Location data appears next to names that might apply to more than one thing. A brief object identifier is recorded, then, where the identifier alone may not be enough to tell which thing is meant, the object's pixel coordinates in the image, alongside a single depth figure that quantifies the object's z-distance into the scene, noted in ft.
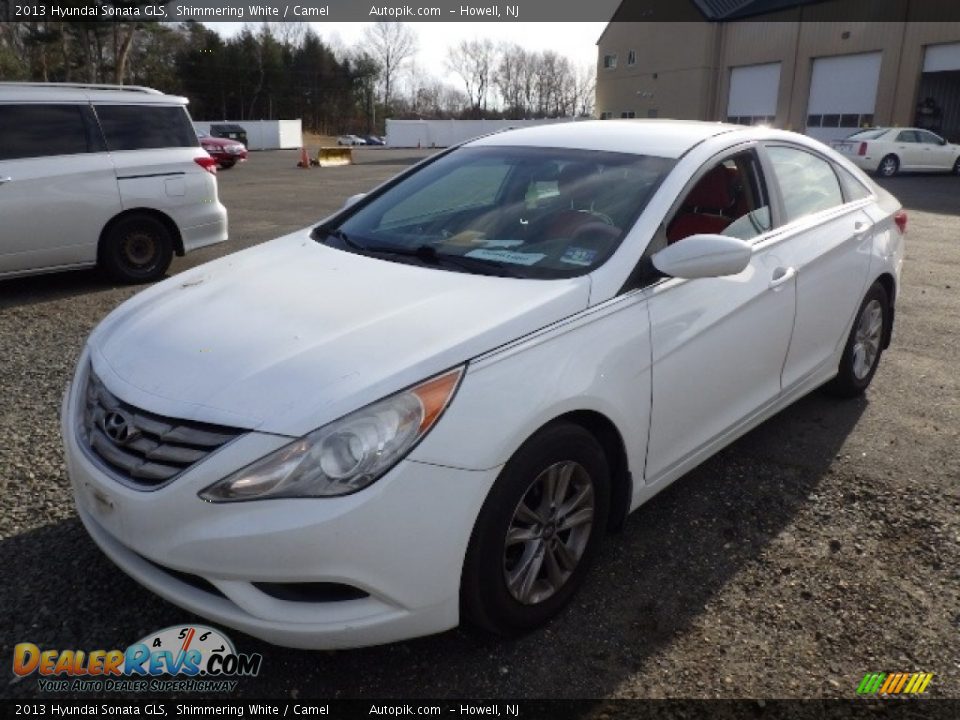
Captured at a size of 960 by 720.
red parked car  85.61
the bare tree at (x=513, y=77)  312.91
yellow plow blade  95.35
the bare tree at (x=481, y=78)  313.73
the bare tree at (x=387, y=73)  286.66
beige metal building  103.24
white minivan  22.16
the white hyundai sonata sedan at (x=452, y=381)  6.65
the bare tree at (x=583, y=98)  299.99
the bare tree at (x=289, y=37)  245.94
